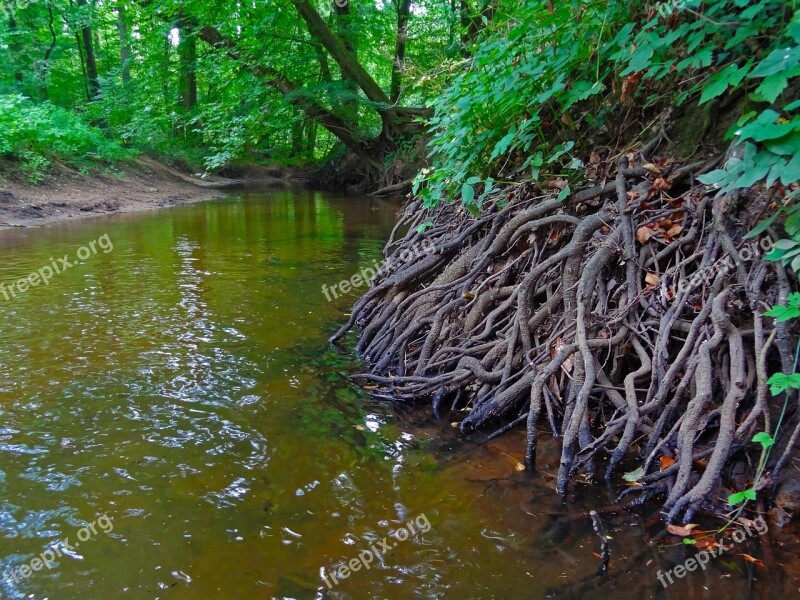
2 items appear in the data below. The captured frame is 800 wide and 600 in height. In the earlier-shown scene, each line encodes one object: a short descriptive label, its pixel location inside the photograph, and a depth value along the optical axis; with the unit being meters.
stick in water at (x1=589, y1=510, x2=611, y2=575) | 2.13
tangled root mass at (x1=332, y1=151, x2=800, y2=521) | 2.54
